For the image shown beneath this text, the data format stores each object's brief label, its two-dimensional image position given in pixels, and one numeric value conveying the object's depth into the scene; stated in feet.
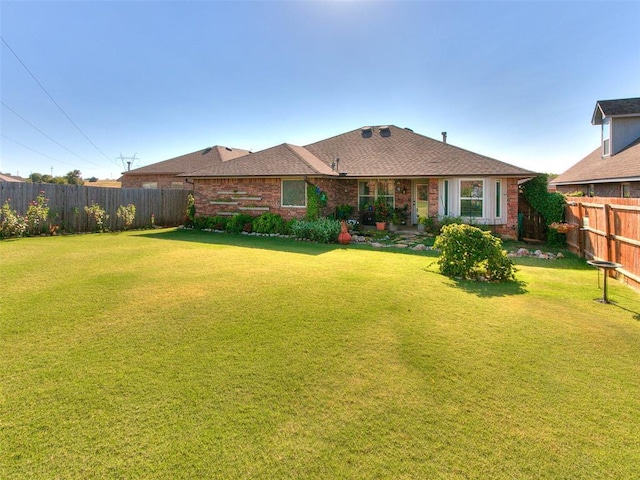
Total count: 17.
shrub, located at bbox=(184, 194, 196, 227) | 56.70
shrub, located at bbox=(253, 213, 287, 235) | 48.49
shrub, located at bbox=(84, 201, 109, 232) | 49.44
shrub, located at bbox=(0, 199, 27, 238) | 40.65
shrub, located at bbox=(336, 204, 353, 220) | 53.36
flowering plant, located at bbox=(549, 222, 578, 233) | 35.67
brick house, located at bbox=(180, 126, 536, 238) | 45.85
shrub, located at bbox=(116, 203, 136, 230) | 53.21
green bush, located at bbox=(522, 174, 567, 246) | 40.86
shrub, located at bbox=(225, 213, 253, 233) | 50.78
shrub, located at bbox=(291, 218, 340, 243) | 41.89
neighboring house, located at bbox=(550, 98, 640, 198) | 43.75
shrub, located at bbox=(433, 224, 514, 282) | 24.43
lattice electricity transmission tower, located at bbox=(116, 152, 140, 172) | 117.50
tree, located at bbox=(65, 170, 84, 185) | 170.23
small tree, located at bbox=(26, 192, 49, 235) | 43.04
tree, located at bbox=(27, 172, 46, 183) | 173.47
